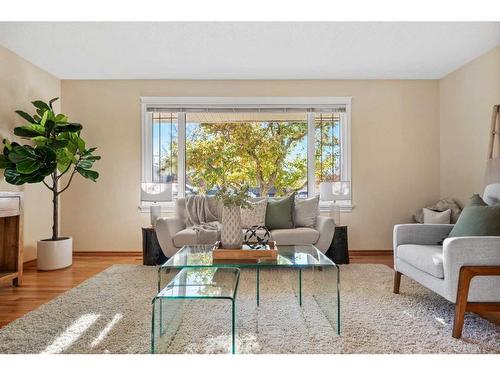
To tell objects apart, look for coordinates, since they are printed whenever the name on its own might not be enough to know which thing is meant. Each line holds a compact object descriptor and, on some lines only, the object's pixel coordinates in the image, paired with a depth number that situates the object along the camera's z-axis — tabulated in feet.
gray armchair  6.72
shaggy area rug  6.36
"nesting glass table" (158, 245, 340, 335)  7.47
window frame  16.12
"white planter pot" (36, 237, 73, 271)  12.82
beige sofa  12.23
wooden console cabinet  10.85
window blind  16.17
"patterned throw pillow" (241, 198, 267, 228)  13.12
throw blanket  13.52
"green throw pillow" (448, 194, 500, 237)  7.79
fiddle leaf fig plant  11.89
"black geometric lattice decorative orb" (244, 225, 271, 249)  8.82
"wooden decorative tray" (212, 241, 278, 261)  8.07
